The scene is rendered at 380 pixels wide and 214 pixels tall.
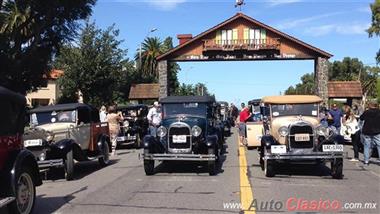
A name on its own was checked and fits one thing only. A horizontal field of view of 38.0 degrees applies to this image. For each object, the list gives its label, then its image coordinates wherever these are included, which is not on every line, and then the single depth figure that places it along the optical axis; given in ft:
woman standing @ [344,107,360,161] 68.42
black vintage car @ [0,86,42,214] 26.81
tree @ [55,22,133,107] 133.59
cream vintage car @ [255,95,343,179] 41.32
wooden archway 140.97
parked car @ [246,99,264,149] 60.34
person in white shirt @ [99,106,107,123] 74.69
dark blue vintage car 44.39
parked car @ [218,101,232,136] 93.63
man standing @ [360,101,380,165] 50.34
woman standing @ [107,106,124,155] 65.77
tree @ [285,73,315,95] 454.23
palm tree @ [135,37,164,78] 269.03
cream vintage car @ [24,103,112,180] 43.55
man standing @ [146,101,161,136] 69.41
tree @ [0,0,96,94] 112.16
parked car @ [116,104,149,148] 74.95
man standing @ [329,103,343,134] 71.20
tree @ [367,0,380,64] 177.37
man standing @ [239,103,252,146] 73.41
